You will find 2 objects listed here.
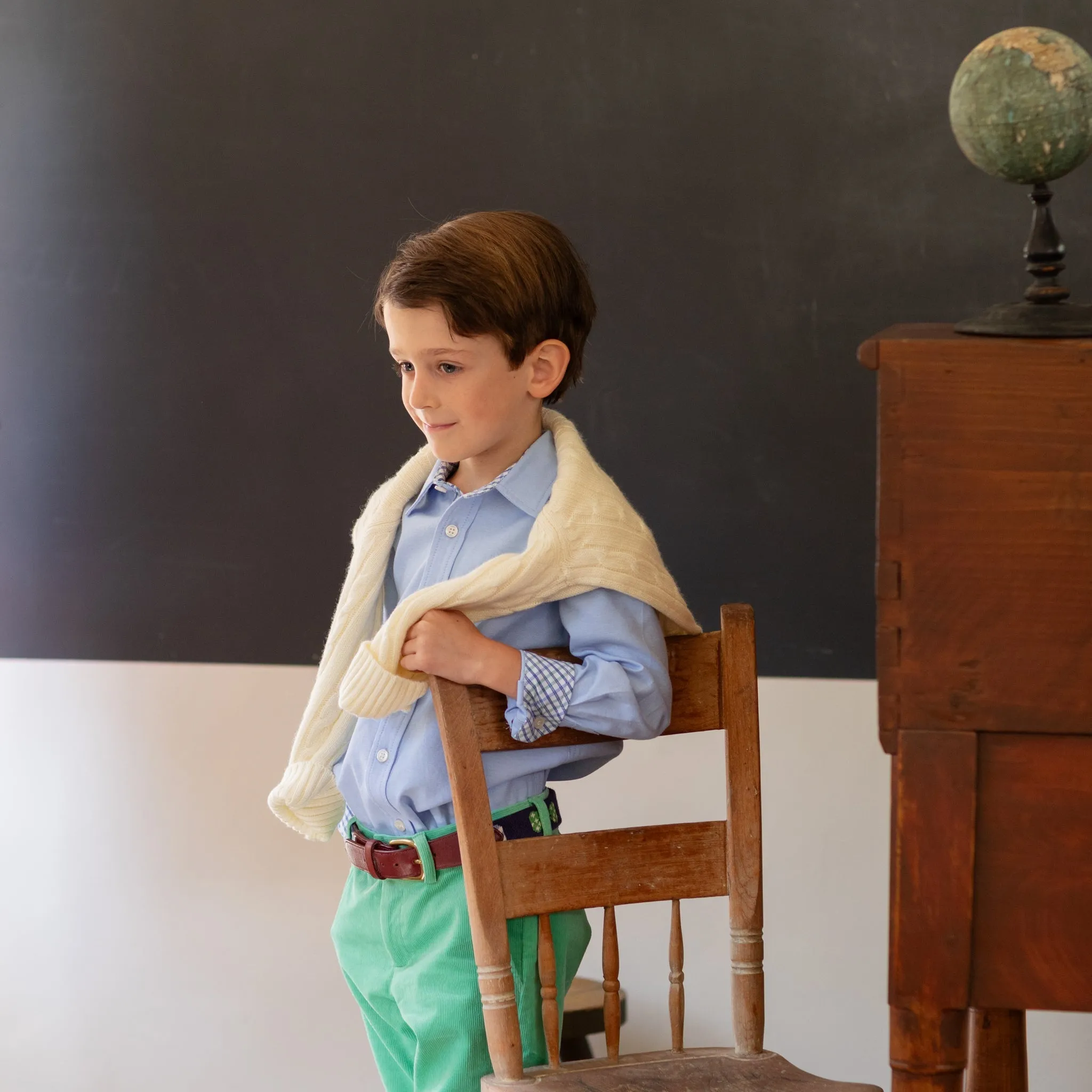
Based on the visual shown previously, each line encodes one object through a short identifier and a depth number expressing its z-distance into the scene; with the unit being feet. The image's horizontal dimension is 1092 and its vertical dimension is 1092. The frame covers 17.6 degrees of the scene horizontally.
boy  9.20
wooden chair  9.14
